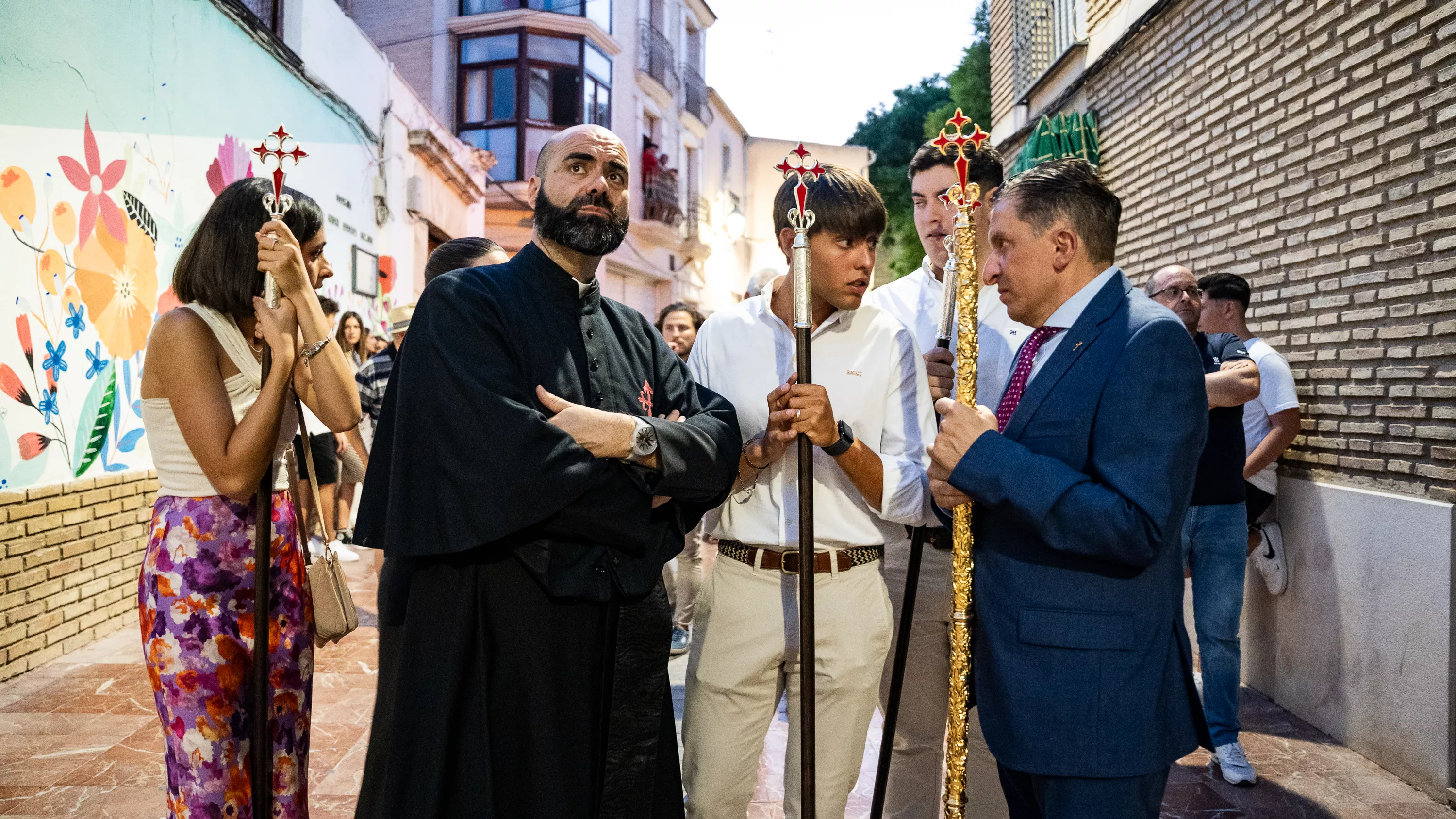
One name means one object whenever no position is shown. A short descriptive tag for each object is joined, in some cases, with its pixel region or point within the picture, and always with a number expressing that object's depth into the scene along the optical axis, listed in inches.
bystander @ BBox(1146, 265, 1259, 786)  168.4
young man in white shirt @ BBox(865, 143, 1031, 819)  118.3
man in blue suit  79.7
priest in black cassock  83.7
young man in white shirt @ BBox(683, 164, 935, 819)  101.4
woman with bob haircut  99.7
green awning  326.3
